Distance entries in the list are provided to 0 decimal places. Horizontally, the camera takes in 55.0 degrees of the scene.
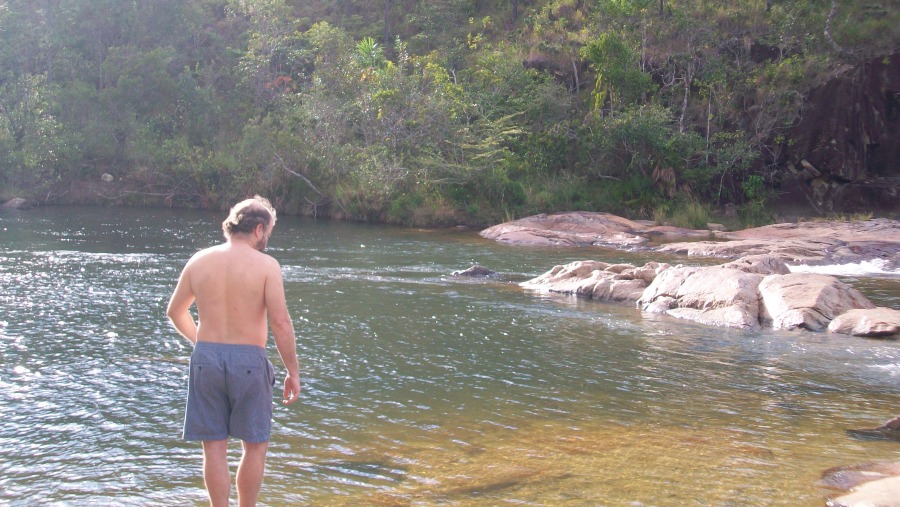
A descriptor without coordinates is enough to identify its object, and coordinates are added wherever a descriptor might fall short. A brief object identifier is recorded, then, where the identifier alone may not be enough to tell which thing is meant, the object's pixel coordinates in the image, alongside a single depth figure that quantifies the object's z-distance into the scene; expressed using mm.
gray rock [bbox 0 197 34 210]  36125
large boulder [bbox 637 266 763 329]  13680
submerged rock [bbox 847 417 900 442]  7641
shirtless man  4730
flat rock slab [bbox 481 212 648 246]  25953
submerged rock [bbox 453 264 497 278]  18766
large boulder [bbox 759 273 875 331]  13180
